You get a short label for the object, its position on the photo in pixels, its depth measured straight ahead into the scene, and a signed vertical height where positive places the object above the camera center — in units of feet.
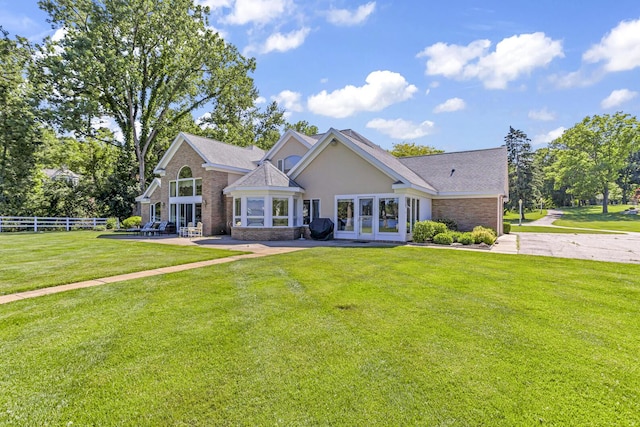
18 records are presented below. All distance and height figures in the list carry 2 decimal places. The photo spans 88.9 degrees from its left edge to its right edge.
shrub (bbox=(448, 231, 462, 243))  53.93 -4.32
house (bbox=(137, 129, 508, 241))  57.98 +4.37
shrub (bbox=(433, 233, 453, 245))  52.31 -4.65
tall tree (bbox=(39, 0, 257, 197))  93.15 +47.03
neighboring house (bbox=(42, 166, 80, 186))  108.31 +14.19
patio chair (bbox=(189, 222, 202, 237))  68.37 -3.96
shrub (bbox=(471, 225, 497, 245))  51.60 -4.36
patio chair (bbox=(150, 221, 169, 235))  74.06 -3.71
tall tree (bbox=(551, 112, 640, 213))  151.12 +28.05
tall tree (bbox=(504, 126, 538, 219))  153.99 +15.51
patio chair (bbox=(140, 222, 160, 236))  72.96 -3.63
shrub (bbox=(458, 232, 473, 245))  51.83 -4.65
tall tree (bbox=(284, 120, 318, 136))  165.00 +43.27
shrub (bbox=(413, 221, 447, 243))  54.70 -3.40
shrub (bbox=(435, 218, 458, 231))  65.72 -2.63
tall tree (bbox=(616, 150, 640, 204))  227.42 +21.01
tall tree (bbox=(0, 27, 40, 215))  88.43 +24.11
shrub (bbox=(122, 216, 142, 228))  92.84 -2.61
